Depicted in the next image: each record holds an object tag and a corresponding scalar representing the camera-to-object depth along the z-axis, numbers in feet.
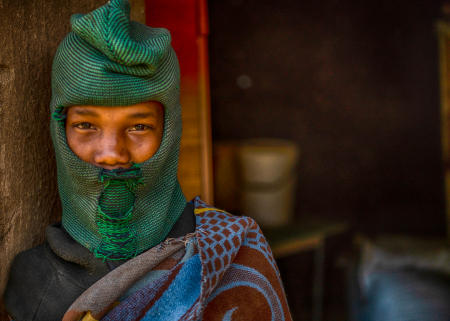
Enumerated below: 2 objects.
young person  4.17
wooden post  4.92
